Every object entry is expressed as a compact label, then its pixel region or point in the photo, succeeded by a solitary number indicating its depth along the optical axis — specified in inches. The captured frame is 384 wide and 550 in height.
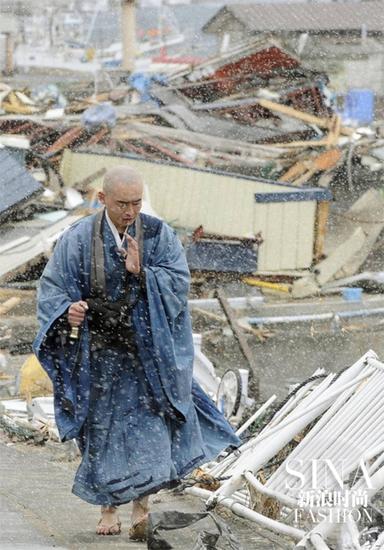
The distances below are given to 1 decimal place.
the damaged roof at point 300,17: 1988.2
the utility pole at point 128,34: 2003.9
